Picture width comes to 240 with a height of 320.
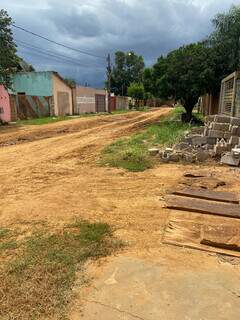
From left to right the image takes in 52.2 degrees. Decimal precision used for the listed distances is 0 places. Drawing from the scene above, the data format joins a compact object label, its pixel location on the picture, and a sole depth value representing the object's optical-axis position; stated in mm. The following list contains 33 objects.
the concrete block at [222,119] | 7056
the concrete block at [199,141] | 6990
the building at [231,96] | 7877
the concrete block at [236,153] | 5759
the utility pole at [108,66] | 28558
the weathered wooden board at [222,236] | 2810
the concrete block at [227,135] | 6757
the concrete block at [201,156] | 6231
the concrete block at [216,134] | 6857
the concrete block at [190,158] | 6199
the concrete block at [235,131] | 6563
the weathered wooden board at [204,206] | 3553
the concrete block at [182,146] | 6808
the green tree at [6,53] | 14213
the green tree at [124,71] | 51321
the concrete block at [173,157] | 6203
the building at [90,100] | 26053
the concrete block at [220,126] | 6879
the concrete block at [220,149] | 6303
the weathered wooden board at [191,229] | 2803
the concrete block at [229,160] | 5776
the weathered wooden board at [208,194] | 3998
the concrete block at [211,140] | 6918
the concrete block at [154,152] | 6585
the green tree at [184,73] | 12694
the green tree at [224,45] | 13026
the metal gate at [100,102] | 30297
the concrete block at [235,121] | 6668
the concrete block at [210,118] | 7911
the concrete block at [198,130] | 7729
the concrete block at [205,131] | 7102
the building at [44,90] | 19808
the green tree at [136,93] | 42241
